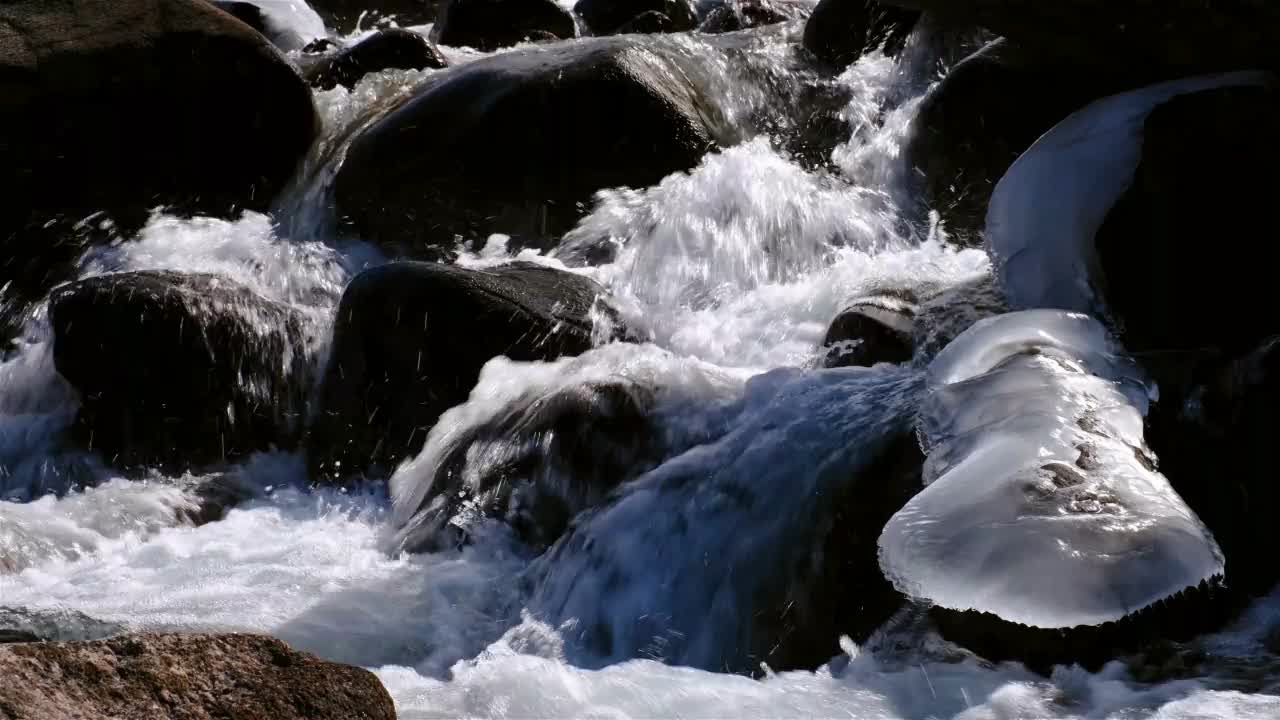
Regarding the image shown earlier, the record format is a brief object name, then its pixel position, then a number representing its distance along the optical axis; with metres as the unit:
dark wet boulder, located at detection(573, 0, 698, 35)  11.01
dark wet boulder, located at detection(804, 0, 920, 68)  8.75
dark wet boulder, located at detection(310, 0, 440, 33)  13.31
